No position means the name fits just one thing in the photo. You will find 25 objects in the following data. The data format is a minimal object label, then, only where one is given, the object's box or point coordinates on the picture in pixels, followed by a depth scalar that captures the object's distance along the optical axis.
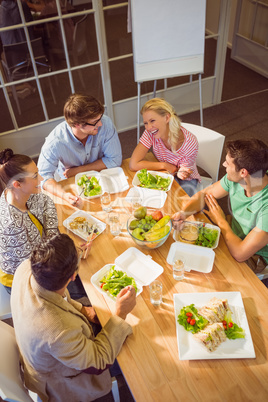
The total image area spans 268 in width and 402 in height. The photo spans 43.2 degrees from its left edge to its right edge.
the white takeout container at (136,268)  1.71
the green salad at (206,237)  1.84
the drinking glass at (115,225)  1.94
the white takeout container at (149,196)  2.15
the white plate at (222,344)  1.41
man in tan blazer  1.30
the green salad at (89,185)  2.24
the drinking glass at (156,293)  1.59
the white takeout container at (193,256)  1.75
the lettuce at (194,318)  1.49
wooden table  1.32
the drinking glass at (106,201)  2.15
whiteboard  3.19
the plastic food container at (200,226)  1.90
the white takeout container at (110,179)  2.27
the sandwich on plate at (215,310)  1.50
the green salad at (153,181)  2.25
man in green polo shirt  1.76
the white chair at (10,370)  1.39
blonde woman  2.40
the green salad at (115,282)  1.67
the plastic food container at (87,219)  1.98
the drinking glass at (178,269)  1.69
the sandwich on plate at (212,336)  1.43
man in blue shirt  2.27
